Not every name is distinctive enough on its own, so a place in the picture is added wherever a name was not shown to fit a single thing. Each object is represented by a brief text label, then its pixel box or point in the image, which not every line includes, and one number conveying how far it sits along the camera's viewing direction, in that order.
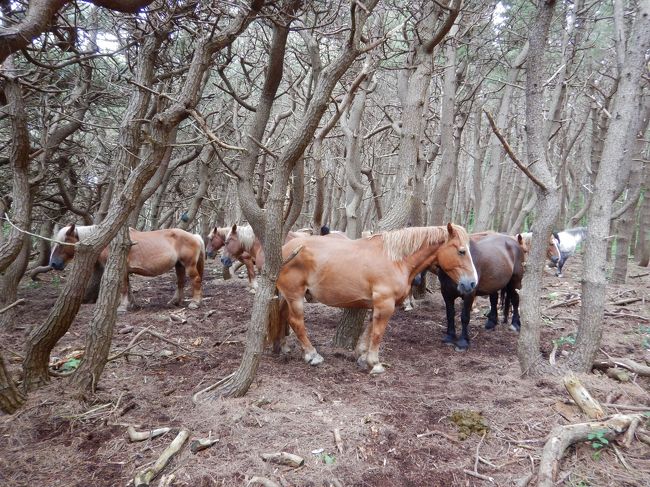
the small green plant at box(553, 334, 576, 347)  6.54
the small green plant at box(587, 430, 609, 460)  3.56
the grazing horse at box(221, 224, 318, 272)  10.81
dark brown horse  6.95
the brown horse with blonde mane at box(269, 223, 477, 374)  5.62
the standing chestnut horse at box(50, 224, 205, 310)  8.95
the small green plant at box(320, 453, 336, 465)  3.49
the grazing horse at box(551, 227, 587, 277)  12.90
